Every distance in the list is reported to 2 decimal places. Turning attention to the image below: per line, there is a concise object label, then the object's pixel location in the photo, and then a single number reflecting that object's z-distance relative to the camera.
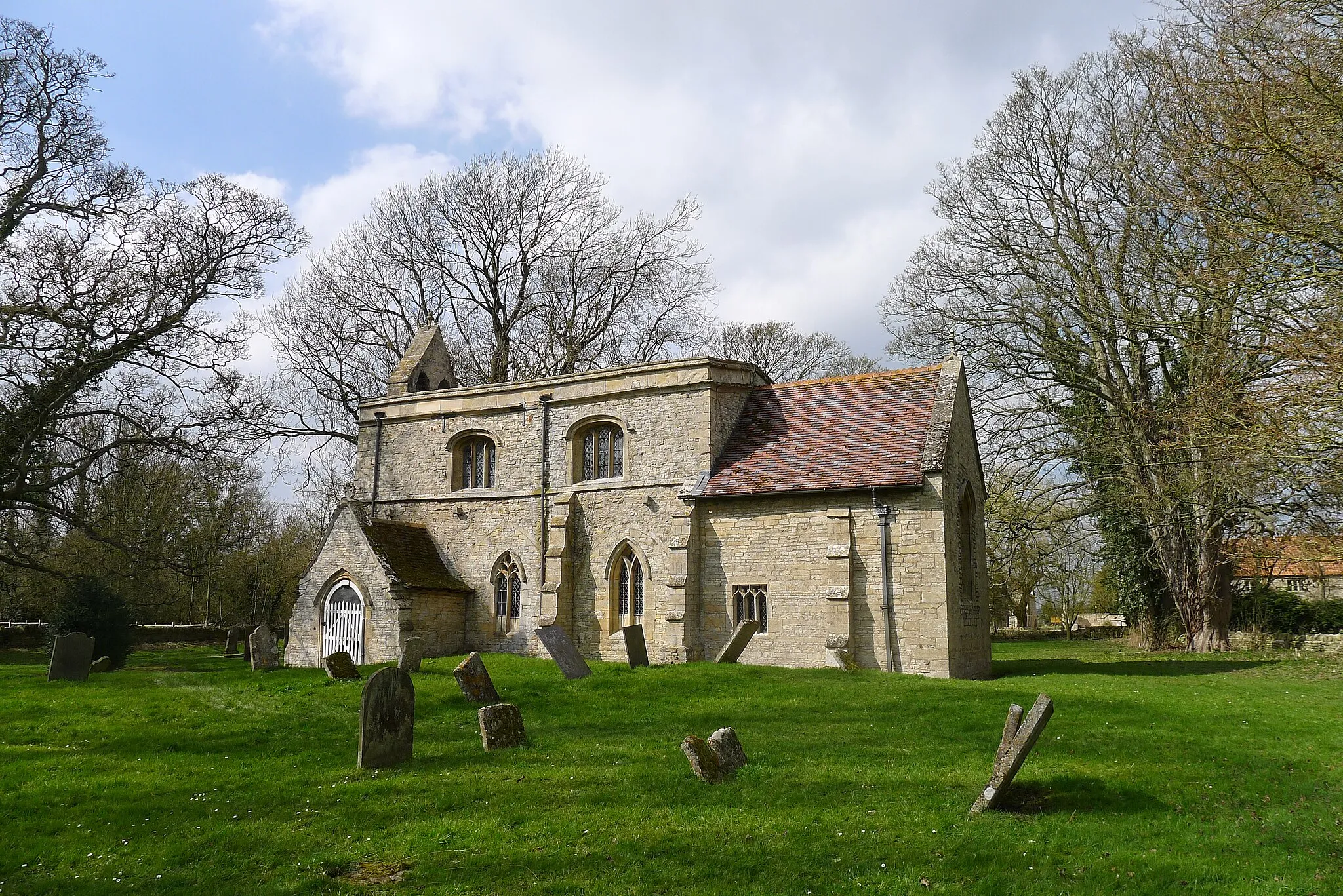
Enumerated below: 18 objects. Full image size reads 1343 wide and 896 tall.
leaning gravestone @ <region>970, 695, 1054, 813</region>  8.32
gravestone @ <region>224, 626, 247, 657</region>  25.92
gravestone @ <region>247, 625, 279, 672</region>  18.41
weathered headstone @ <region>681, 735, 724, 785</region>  9.48
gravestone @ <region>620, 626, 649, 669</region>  17.33
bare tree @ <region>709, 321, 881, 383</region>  44.12
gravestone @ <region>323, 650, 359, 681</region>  15.91
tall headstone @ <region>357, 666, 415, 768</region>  10.11
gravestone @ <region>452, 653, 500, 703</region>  13.62
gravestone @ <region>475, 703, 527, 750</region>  11.00
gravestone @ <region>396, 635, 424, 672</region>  16.22
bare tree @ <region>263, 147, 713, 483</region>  37.50
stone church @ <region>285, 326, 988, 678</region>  19.50
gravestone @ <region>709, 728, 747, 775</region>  9.77
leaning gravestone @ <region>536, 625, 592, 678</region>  15.80
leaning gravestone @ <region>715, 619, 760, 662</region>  18.12
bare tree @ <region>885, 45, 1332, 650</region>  22.48
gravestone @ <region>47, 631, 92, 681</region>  16.19
